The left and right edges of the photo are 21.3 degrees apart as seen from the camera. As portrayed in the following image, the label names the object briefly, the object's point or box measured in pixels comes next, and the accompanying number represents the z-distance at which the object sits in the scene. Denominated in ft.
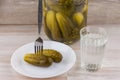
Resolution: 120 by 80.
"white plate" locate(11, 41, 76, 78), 2.29
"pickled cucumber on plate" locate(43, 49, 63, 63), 2.38
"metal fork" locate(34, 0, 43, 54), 2.42
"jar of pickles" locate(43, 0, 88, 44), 2.46
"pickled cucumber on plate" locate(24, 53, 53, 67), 2.33
